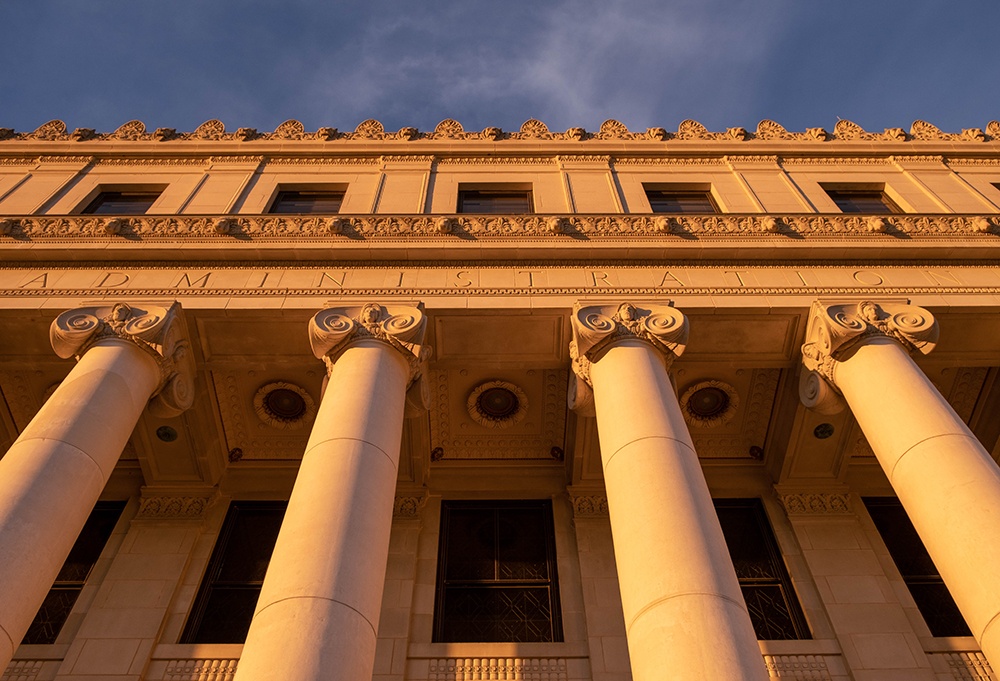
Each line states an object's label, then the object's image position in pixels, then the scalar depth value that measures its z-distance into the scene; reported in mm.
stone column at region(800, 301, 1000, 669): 9188
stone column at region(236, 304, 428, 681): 7965
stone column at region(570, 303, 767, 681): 7938
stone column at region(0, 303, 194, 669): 9117
